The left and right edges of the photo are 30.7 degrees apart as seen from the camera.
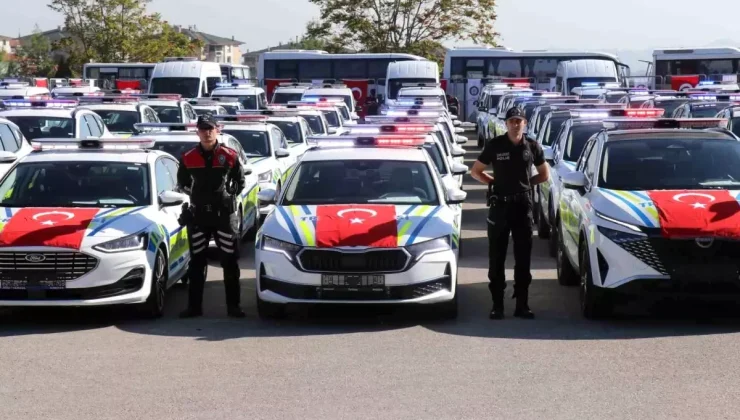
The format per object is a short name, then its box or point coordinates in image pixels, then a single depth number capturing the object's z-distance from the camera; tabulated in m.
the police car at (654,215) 10.03
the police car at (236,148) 15.95
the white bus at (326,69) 59.25
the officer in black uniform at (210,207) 11.07
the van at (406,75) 51.62
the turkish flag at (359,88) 58.55
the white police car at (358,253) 10.38
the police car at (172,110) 28.50
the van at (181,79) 49.47
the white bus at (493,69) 59.50
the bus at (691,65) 55.72
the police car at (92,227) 10.40
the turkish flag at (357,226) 10.41
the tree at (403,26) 80.25
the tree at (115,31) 89.44
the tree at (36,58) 124.50
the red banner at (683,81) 54.94
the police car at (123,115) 24.88
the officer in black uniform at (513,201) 10.87
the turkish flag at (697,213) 10.05
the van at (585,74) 48.62
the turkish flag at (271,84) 59.12
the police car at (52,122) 20.88
